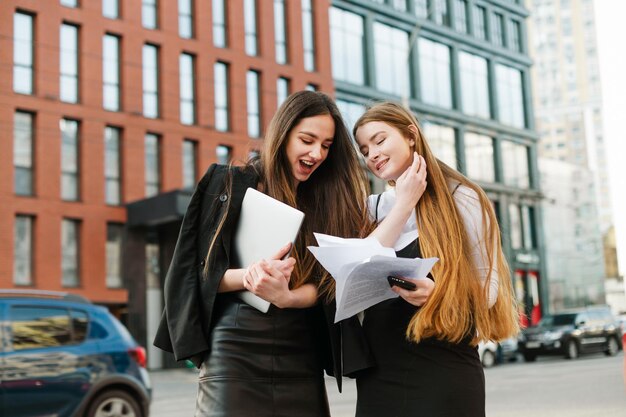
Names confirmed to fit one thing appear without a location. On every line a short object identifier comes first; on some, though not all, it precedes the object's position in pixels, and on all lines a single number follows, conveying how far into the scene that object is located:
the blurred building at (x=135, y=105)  30.12
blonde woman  2.64
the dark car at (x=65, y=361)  7.34
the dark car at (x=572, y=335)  27.67
